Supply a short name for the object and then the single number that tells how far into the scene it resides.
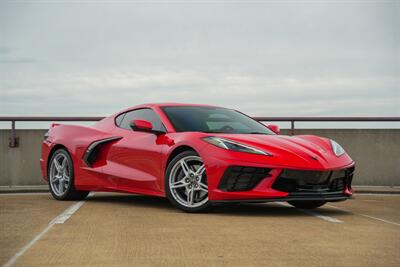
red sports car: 8.23
